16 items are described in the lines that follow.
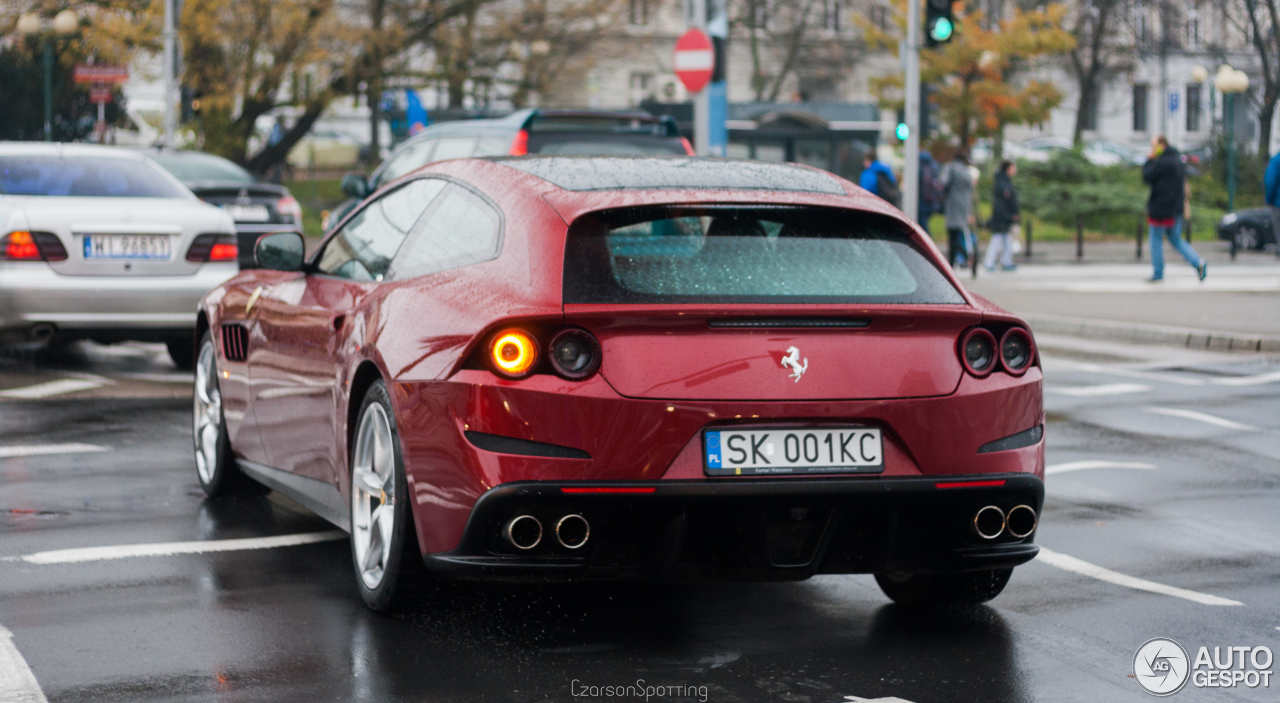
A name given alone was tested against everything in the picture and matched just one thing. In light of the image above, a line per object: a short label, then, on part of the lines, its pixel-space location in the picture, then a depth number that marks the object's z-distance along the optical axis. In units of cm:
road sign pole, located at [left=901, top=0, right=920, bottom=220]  2048
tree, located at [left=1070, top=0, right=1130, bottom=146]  5484
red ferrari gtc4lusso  448
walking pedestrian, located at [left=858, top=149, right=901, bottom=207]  2152
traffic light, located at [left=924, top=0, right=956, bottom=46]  1866
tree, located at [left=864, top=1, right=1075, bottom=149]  4253
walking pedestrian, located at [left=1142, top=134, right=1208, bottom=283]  2208
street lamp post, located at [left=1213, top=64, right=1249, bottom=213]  3809
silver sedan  1093
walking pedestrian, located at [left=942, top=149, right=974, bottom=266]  2488
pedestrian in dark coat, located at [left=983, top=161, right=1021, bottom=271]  2567
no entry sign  1805
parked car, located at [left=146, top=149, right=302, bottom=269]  1673
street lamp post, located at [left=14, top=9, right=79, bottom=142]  3403
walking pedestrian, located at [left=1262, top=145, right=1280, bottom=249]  1691
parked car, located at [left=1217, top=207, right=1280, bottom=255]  3350
